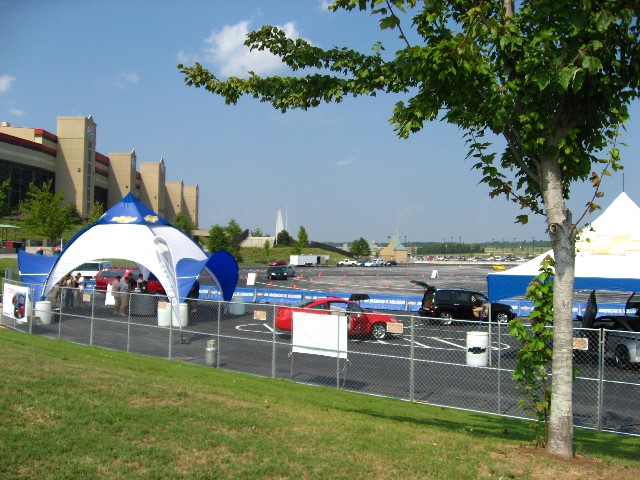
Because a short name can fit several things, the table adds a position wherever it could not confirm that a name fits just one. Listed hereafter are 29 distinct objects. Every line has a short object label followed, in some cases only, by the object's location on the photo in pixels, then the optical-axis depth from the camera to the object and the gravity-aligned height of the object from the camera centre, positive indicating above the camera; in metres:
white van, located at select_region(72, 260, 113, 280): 36.34 -1.02
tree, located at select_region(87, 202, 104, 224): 66.25 +4.27
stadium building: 73.62 +11.34
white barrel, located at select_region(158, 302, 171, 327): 18.41 -1.82
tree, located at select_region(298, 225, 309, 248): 111.89 +3.59
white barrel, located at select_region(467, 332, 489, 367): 12.70 -1.82
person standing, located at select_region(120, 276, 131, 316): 21.28 -1.55
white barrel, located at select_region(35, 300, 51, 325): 21.02 -2.06
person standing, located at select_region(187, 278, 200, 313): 27.53 -1.66
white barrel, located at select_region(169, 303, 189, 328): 19.17 -2.01
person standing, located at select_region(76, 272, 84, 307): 23.27 -1.78
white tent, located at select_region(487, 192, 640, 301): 15.94 +0.01
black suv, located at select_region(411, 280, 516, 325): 25.03 -1.89
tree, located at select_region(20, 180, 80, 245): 51.47 +2.70
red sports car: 15.16 -1.66
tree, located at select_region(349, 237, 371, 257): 129.25 +1.89
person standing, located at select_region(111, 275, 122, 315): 21.95 -1.64
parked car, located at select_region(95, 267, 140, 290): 31.69 -1.25
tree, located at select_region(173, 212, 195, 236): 86.94 +4.43
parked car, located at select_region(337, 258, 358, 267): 99.25 -1.02
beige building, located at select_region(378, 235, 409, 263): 127.31 +1.21
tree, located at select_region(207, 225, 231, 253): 70.05 +1.63
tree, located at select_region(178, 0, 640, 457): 6.23 +1.78
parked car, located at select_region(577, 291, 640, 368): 13.81 -1.74
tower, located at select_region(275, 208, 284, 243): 177.12 +9.19
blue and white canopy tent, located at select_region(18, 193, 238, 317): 22.47 -0.05
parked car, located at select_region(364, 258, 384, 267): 98.38 -0.91
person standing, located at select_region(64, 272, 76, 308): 23.74 -1.78
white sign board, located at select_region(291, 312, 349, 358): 13.07 -1.67
